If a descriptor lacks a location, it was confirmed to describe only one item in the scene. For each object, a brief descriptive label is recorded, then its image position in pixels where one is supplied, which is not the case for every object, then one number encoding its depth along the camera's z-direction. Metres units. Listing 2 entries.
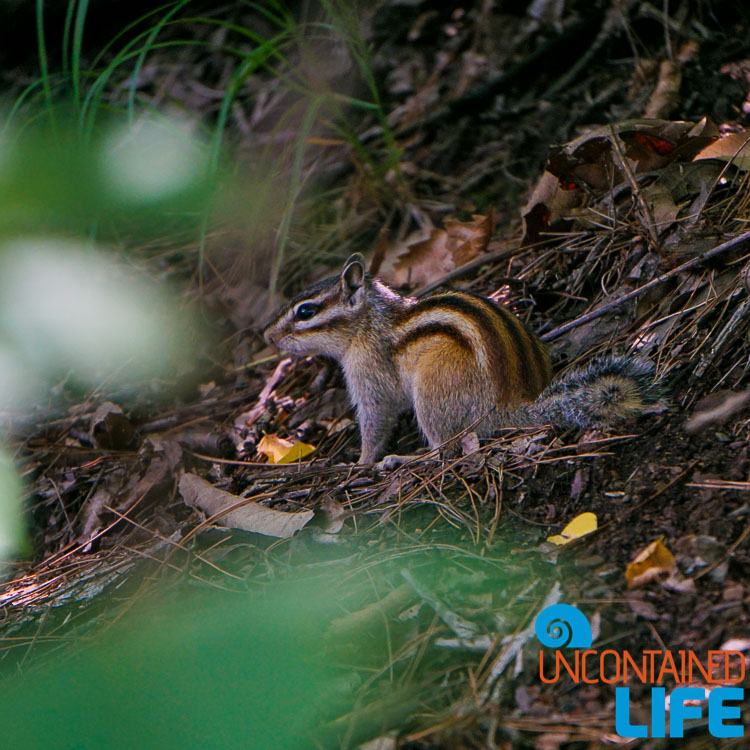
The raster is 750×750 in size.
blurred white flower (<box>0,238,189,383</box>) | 4.50
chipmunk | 6.43
